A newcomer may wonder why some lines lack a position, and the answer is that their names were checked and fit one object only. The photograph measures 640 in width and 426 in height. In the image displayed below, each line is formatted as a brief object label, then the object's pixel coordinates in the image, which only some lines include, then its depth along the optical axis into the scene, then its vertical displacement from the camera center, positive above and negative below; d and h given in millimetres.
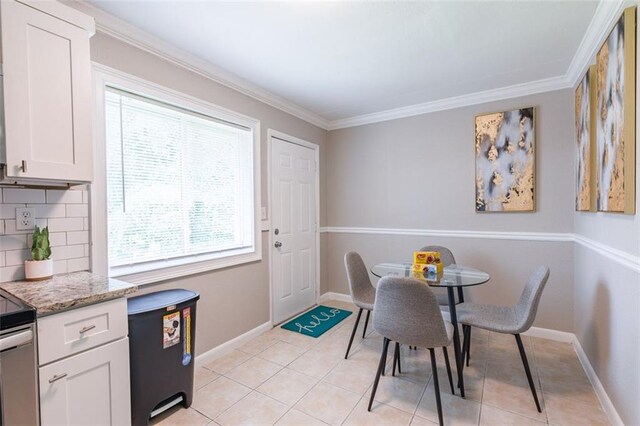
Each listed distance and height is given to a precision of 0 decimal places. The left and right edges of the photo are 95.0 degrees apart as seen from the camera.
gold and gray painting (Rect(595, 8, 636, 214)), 1444 +481
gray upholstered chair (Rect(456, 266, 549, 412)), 1843 -779
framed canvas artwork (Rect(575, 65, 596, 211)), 2064 +481
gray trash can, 1638 -831
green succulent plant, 1541 -171
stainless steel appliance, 1055 -576
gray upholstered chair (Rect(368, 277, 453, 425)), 1655 -626
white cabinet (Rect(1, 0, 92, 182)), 1316 +568
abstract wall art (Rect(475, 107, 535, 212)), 2877 +465
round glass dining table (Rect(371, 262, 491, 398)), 2031 -535
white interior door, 3246 -220
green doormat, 3098 -1274
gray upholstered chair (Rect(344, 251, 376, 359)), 2479 -671
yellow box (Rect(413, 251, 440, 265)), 2406 -414
